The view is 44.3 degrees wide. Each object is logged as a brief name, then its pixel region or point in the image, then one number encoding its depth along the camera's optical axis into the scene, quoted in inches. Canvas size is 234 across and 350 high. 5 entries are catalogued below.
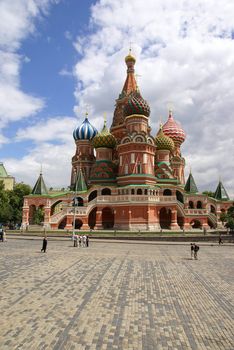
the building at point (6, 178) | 3402.6
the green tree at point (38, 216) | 1969.7
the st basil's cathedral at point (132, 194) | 1738.4
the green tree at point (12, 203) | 2126.0
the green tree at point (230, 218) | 1512.4
